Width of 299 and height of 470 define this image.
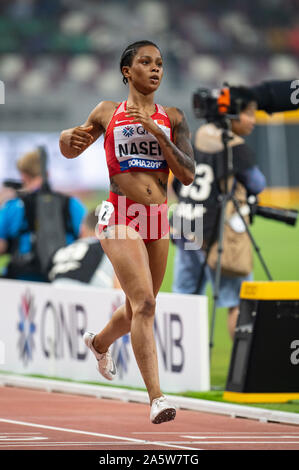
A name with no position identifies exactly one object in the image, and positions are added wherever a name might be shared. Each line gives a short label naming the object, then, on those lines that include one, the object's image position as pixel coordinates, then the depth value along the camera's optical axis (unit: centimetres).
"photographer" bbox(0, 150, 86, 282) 2128
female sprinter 1192
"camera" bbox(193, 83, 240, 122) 1842
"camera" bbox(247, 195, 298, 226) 1897
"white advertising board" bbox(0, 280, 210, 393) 1717
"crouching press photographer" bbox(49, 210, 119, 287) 2111
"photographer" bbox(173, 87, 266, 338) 1875
